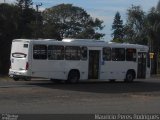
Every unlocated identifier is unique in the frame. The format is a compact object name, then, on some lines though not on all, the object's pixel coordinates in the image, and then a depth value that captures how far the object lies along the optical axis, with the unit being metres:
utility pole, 67.82
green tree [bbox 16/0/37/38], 47.63
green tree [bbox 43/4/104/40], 88.61
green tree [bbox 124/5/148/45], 54.84
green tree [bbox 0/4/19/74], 42.62
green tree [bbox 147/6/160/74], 51.23
